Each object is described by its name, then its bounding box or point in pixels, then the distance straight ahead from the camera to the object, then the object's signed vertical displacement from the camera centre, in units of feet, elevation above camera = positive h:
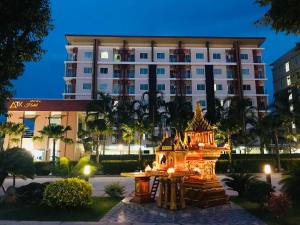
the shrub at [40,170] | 91.07 -9.00
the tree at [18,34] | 22.23 +11.68
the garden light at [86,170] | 34.53 -3.41
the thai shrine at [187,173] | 31.18 -3.64
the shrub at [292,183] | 30.61 -4.89
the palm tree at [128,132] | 101.96 +7.13
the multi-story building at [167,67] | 147.65 +53.31
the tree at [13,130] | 98.49 +7.78
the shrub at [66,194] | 28.35 -5.88
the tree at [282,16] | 22.43 +13.75
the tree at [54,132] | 99.20 +6.86
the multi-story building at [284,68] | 149.94 +55.91
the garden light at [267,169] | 27.55 -2.56
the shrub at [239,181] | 37.66 -5.62
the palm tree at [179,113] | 105.44 +16.34
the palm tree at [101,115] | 98.17 +14.73
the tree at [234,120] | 96.75 +12.18
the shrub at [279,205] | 24.11 -6.05
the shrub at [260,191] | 30.29 -5.89
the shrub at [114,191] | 39.22 -7.49
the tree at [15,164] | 34.05 -2.48
